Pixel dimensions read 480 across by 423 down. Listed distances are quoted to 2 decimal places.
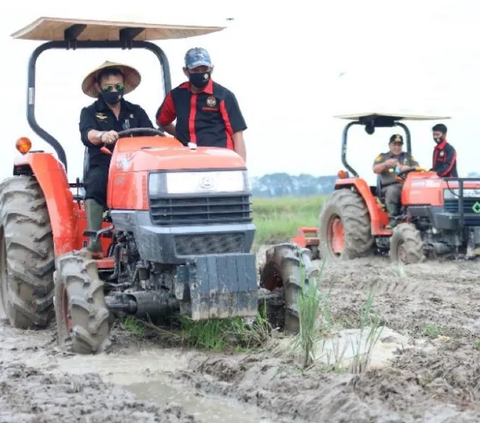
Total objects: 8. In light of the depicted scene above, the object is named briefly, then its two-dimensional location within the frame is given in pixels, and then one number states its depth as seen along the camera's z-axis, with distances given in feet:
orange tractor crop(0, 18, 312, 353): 22.24
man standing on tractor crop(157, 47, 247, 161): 25.91
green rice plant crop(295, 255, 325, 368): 20.47
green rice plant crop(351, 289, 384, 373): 19.20
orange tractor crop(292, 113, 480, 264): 45.91
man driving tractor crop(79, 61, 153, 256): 25.49
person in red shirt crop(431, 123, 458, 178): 50.42
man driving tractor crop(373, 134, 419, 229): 48.85
